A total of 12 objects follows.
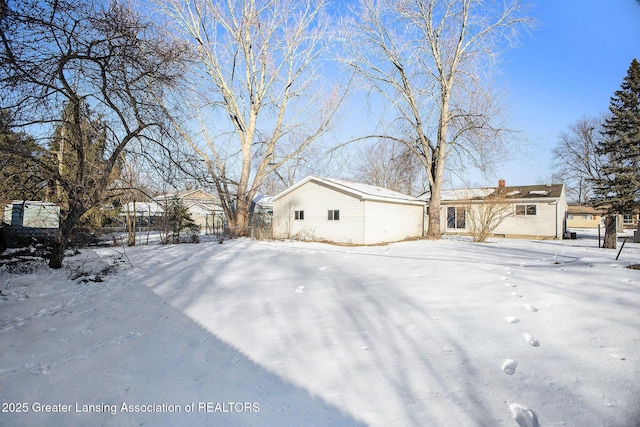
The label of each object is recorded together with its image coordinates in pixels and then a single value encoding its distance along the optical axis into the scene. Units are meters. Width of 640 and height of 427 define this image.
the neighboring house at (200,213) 32.88
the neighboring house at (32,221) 12.81
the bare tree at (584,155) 34.25
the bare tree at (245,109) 18.56
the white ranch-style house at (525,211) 21.72
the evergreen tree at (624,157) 15.67
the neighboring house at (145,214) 24.40
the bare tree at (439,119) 17.14
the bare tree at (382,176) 35.12
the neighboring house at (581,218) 44.19
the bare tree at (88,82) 4.69
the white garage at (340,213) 16.28
